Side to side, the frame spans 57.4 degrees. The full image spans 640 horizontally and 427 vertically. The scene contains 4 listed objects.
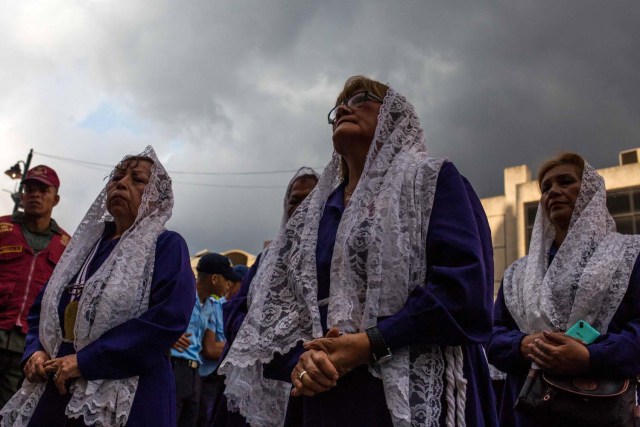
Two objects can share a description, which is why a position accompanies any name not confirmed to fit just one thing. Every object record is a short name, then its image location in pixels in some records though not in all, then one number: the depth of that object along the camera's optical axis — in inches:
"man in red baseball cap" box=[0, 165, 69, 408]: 165.3
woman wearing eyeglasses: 61.6
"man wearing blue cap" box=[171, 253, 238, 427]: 201.8
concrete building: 583.2
